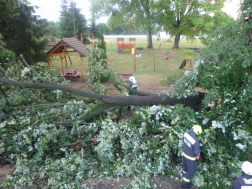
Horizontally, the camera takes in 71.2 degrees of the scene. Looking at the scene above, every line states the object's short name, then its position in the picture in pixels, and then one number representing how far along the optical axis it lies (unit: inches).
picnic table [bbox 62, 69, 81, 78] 376.2
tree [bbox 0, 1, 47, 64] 305.4
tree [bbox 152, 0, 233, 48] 553.9
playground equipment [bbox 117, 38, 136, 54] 728.7
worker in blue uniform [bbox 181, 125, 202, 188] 103.0
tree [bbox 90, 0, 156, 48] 748.0
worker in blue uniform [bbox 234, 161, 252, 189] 82.7
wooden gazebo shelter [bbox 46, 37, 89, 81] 338.1
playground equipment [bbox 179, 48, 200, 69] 464.8
